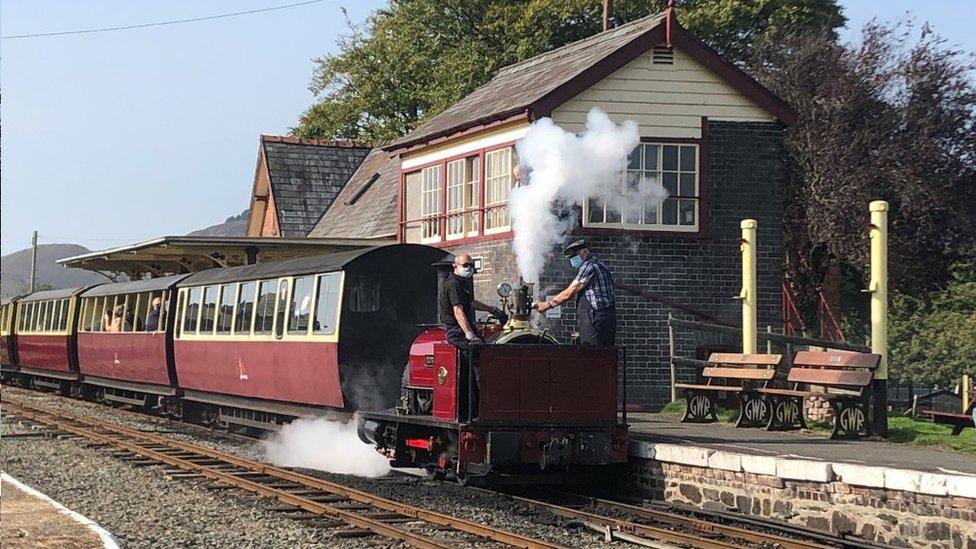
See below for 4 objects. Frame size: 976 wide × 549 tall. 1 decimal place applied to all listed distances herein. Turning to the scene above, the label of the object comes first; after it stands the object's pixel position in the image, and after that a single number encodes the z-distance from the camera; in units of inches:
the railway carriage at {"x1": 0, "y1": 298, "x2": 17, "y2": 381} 1464.1
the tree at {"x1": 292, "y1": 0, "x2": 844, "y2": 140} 1544.0
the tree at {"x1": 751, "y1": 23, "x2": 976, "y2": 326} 1120.2
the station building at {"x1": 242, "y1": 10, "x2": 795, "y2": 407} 846.5
